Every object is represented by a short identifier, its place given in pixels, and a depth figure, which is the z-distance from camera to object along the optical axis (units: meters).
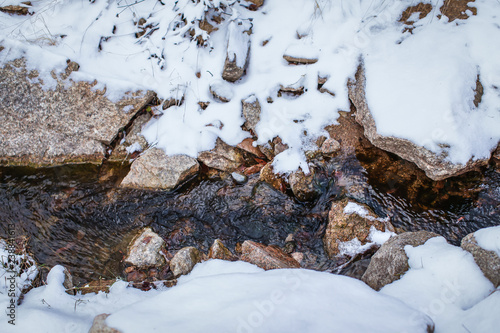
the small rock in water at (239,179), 4.26
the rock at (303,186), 3.93
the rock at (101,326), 1.61
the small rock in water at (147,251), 3.47
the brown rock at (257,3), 5.01
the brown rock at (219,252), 3.30
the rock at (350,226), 3.42
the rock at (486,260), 1.93
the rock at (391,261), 2.38
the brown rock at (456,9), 4.00
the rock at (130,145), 4.55
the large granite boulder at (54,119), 4.47
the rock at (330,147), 4.16
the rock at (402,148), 3.40
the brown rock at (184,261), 3.22
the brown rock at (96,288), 2.83
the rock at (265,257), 2.98
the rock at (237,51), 4.61
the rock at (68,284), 2.75
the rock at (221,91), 4.62
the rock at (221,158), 4.41
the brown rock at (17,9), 4.80
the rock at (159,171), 4.23
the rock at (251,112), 4.46
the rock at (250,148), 4.42
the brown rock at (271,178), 4.10
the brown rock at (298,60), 4.53
